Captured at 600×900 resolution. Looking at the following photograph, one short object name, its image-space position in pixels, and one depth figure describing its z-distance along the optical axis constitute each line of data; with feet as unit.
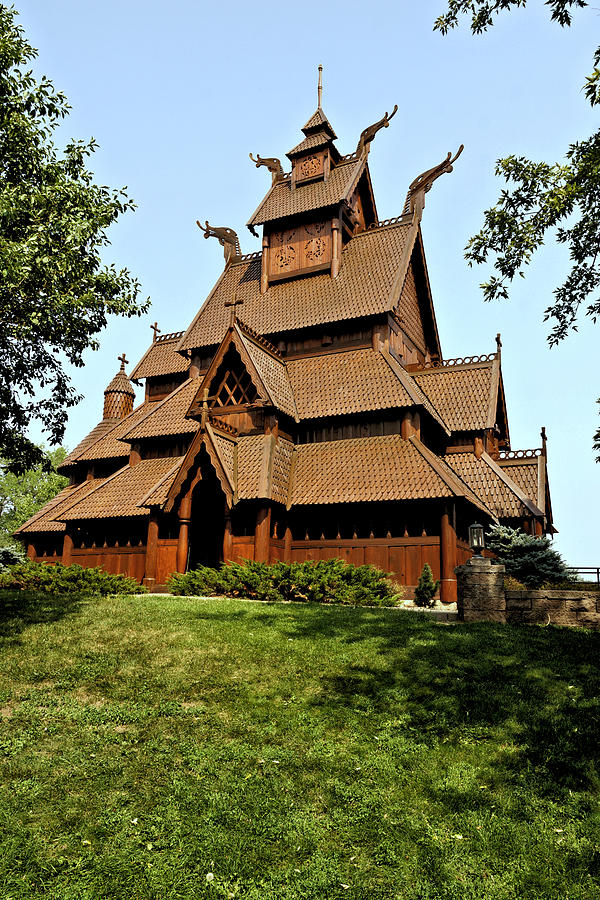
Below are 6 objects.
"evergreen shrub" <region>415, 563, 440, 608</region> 55.82
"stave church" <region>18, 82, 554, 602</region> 70.03
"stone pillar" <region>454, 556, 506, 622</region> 44.65
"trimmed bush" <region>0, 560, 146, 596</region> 62.44
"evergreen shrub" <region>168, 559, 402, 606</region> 55.67
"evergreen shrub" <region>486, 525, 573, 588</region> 55.01
